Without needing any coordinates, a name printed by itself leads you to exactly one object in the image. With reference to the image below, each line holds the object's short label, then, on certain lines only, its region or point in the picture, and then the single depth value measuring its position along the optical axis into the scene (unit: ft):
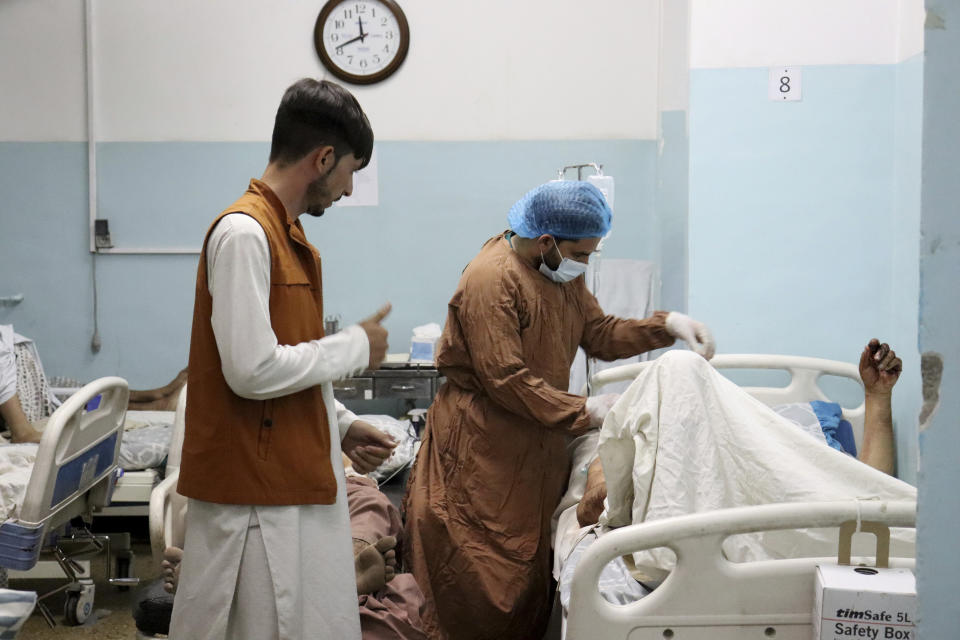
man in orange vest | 5.24
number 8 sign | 11.37
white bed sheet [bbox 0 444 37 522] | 10.54
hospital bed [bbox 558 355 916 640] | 5.94
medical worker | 9.25
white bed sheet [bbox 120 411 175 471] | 13.38
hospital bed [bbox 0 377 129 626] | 9.36
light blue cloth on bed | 10.19
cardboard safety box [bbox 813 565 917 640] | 5.19
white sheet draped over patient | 6.79
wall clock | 16.20
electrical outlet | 16.53
